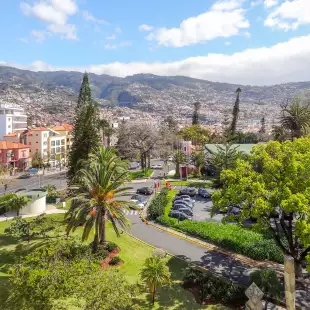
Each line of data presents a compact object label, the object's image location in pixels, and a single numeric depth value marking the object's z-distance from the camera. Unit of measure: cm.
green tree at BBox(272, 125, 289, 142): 5943
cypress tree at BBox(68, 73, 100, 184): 4219
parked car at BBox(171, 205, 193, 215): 3774
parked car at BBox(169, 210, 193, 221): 3538
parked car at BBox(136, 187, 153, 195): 4909
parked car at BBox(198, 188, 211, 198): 4659
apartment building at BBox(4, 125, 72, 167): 8625
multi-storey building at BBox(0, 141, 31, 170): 7525
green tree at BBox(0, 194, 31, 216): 3638
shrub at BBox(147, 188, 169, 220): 3593
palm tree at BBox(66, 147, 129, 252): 2397
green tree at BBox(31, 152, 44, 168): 8050
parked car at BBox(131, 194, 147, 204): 4266
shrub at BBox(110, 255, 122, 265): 2397
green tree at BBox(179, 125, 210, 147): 10198
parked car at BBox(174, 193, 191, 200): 4366
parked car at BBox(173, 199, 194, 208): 4029
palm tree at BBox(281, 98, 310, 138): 4853
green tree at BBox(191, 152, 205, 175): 6656
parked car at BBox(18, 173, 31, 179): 7338
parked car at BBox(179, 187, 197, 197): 4725
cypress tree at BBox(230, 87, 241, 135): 10094
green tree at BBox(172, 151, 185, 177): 6531
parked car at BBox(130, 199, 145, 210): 4058
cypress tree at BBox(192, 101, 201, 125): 12075
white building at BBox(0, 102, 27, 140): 9362
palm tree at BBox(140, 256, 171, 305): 1841
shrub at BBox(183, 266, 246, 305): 1888
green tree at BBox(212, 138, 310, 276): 1722
